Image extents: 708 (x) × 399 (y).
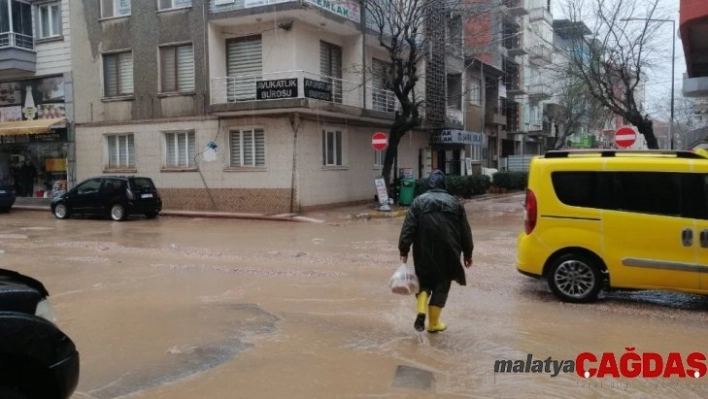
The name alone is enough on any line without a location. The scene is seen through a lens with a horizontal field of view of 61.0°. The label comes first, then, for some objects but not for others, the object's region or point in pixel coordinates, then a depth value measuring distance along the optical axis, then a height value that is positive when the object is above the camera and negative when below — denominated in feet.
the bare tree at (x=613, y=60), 74.84 +14.15
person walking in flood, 19.03 -2.36
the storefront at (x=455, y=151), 98.89 +3.92
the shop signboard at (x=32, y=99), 81.30 +10.94
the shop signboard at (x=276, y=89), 64.23 +9.25
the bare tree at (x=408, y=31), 67.26 +16.97
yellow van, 22.45 -2.08
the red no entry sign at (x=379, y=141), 67.41 +3.53
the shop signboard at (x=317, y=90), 64.49 +9.21
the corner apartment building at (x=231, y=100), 67.31 +9.01
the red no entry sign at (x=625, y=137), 56.65 +2.98
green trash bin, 76.28 -2.42
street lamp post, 72.28 +16.29
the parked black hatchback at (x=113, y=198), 62.64 -2.21
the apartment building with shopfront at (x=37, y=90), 80.23 +12.22
